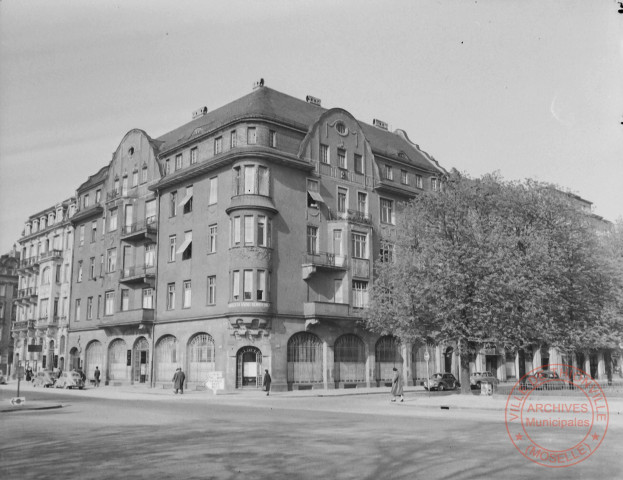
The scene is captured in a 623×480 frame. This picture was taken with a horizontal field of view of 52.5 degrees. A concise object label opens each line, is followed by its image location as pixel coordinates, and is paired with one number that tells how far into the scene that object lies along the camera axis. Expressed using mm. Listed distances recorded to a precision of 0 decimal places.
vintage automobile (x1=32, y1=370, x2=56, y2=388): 48062
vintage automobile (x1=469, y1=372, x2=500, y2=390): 45994
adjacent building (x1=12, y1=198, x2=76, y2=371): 63062
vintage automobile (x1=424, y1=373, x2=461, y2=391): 43031
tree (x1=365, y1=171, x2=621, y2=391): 32562
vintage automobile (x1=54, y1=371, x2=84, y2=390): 45562
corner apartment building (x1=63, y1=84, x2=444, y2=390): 41875
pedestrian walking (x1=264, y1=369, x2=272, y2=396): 37250
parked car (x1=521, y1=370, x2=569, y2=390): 34031
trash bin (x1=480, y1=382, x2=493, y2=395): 32031
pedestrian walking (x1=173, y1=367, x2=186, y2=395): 37250
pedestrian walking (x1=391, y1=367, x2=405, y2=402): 29578
